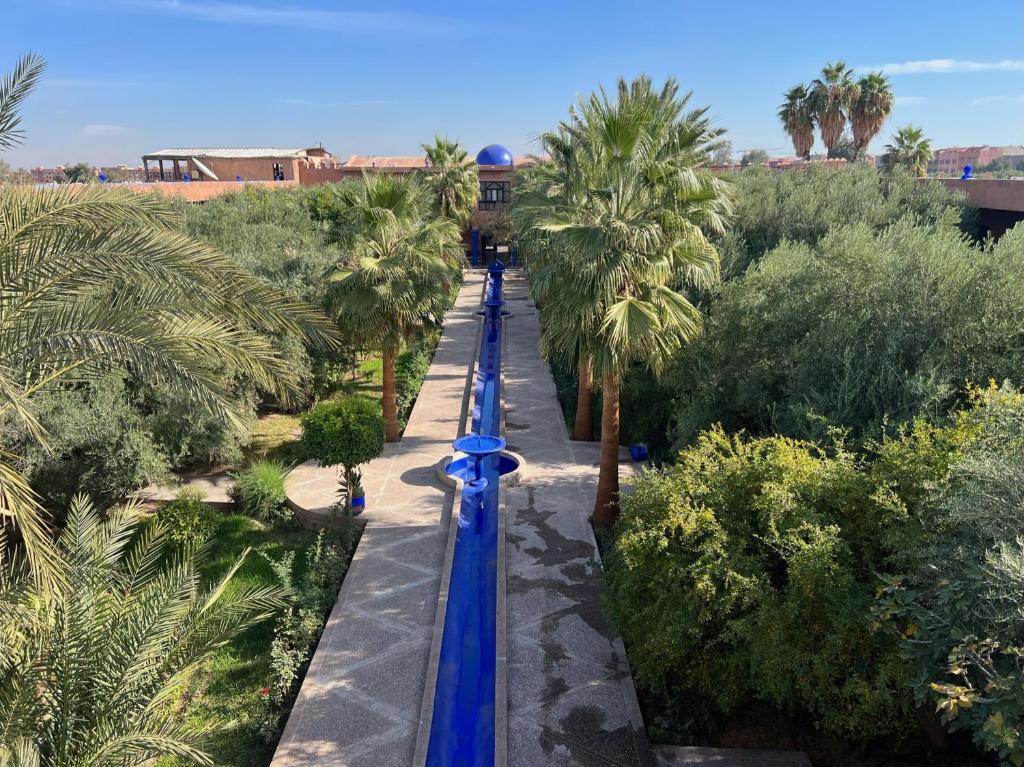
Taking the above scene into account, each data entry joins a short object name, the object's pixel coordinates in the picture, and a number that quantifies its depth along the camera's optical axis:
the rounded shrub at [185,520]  10.30
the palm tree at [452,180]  33.97
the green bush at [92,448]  10.11
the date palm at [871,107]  30.92
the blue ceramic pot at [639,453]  13.71
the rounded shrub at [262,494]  11.52
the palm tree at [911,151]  29.12
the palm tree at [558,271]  9.55
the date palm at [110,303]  5.25
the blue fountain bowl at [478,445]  12.36
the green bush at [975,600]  3.90
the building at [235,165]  42.56
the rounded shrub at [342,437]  10.98
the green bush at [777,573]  5.55
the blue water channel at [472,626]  7.08
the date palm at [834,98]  31.47
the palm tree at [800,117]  32.84
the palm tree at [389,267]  12.89
